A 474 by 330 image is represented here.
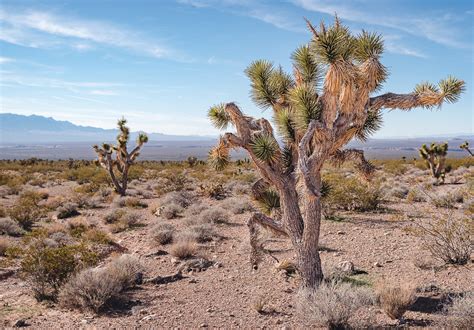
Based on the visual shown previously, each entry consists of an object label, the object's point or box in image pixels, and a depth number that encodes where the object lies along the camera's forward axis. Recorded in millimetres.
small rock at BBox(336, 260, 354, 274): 8088
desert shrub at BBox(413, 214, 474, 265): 7781
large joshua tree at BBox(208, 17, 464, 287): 6504
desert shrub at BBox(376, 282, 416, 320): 5906
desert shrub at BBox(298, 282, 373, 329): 5504
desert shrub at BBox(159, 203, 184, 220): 15273
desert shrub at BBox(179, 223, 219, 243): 11016
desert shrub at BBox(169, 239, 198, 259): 9703
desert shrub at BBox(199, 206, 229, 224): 13469
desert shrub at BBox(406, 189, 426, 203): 16688
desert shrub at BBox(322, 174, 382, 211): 14695
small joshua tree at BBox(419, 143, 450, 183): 24047
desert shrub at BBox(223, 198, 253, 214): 15648
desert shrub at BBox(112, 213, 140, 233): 13312
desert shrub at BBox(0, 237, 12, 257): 10181
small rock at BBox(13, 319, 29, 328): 5898
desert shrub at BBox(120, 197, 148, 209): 18125
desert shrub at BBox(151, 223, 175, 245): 11180
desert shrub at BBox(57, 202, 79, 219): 15891
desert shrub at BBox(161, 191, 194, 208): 17273
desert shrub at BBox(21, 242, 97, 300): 7066
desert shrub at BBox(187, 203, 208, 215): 15425
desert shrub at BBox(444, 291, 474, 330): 5094
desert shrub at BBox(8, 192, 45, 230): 13750
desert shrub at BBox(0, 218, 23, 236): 12469
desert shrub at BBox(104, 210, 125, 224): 14812
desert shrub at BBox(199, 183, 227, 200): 20172
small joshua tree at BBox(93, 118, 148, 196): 21562
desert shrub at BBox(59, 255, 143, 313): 6419
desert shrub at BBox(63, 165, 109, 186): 27394
